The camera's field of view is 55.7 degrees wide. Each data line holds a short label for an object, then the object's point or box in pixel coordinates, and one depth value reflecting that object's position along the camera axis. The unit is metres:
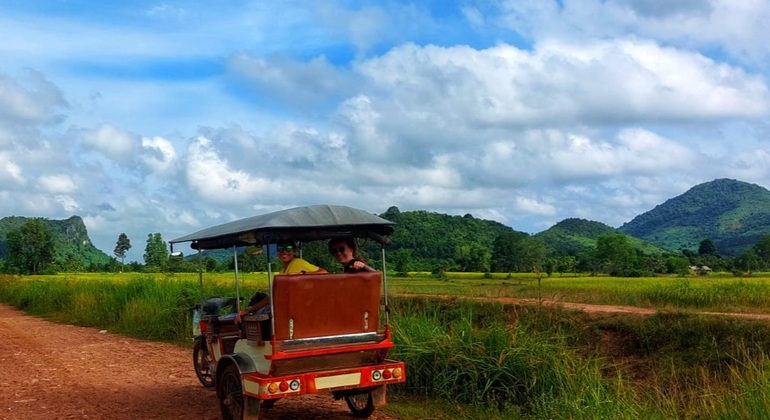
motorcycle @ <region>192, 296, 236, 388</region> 8.36
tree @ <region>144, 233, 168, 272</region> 61.12
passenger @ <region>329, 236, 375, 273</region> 7.61
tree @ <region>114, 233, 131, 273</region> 86.88
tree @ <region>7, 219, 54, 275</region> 71.50
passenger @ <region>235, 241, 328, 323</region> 7.09
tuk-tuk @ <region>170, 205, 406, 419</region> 6.67
